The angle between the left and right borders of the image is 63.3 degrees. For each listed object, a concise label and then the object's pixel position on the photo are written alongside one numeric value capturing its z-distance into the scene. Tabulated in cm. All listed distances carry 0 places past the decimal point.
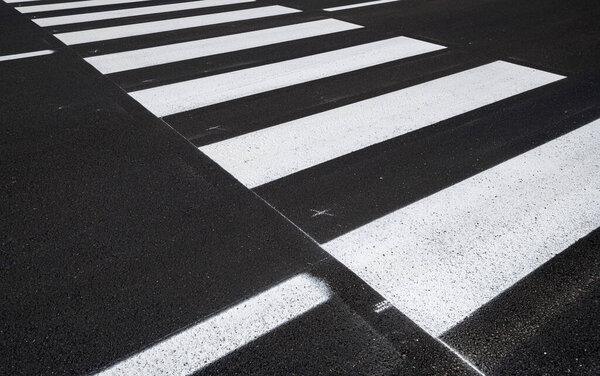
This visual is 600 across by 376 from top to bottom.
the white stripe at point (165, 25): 726
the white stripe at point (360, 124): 396
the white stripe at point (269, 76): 509
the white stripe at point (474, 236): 265
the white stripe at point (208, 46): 621
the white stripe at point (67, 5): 891
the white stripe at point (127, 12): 809
